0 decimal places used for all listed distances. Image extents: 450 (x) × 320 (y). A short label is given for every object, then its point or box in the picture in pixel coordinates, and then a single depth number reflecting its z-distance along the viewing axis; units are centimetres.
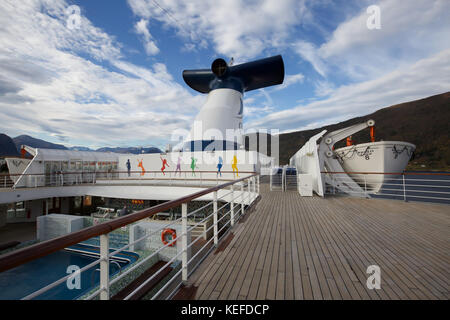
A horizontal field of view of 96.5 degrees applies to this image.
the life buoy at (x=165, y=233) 590
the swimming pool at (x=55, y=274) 476
